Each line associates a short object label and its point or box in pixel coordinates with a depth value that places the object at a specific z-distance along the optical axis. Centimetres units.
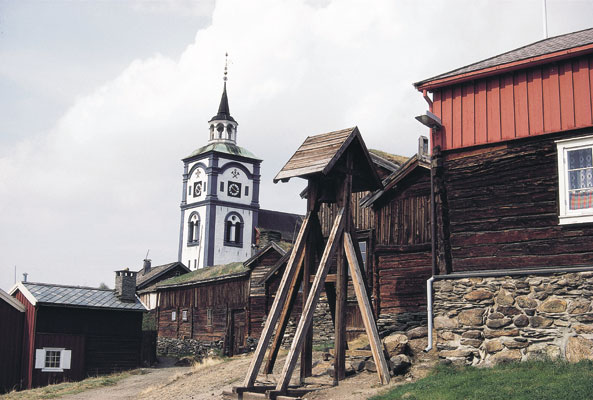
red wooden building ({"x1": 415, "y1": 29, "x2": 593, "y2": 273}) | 1408
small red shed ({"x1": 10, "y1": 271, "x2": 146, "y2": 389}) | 2855
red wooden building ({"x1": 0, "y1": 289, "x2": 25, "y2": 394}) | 2772
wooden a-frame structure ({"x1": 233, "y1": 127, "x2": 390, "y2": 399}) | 1407
